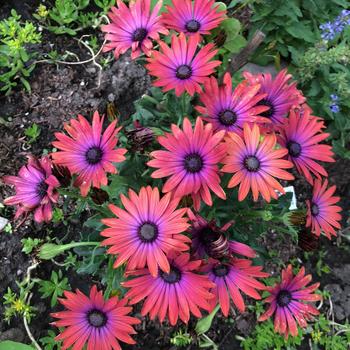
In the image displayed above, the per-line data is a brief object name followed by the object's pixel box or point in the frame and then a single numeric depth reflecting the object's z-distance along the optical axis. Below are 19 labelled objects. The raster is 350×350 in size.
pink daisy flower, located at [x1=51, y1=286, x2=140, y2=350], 0.33
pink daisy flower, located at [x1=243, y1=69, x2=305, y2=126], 0.35
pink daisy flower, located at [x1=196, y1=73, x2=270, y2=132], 0.33
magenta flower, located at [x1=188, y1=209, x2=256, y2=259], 0.30
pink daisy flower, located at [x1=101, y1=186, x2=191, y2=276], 0.29
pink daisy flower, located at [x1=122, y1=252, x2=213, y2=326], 0.30
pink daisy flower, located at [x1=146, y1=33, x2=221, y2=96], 0.33
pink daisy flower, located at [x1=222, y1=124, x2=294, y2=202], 0.31
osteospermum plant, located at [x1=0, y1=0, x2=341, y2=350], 0.30
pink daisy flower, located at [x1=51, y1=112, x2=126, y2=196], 0.31
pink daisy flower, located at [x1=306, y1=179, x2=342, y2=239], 0.37
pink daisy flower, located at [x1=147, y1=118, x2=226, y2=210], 0.30
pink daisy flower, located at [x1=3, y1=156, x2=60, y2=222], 0.32
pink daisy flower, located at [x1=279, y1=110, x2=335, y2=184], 0.34
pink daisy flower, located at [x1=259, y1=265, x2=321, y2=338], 0.38
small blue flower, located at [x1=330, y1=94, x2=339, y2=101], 0.54
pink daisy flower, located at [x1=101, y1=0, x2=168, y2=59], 0.37
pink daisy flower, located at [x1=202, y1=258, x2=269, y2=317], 0.32
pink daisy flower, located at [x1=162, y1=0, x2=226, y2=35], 0.37
